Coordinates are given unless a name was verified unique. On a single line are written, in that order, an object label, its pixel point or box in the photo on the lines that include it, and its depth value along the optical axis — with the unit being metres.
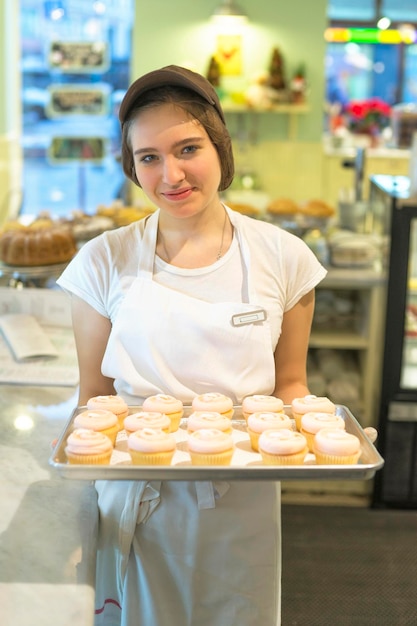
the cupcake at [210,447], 1.42
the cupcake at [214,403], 1.58
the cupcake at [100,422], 1.49
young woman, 1.62
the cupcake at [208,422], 1.51
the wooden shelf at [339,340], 3.88
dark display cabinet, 3.59
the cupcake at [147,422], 1.50
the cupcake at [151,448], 1.42
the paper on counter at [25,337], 2.44
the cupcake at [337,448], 1.42
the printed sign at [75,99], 8.03
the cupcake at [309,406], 1.59
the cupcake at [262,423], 1.49
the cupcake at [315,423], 1.51
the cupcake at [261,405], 1.59
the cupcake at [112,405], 1.57
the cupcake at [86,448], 1.39
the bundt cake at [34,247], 2.87
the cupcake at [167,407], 1.56
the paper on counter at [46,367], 2.29
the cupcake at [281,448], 1.42
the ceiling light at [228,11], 6.97
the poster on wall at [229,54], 7.38
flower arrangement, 8.42
